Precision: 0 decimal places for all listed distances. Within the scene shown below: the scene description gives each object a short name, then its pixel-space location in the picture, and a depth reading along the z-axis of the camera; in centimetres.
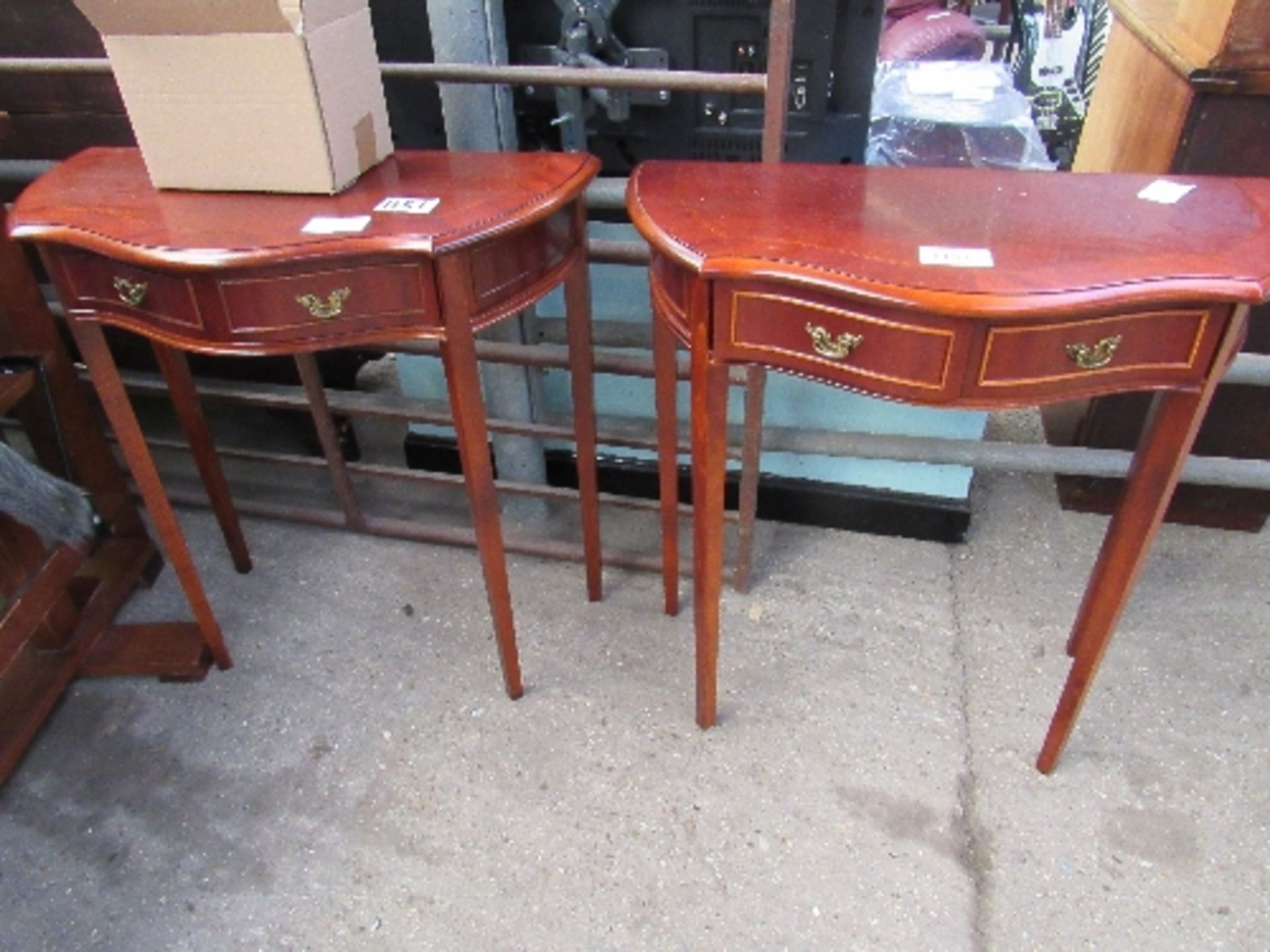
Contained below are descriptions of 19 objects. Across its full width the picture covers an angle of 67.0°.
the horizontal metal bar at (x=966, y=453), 175
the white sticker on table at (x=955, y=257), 106
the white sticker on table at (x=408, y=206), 125
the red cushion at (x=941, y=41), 310
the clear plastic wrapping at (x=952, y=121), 189
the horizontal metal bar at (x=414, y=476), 188
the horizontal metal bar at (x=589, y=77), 138
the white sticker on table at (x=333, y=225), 120
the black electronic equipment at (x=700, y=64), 147
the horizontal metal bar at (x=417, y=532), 194
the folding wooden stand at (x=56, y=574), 161
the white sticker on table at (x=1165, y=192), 121
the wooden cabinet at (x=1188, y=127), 155
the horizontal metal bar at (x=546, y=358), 171
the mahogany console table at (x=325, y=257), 120
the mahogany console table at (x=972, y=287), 103
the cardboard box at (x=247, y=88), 119
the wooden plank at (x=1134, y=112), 168
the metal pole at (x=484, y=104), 154
